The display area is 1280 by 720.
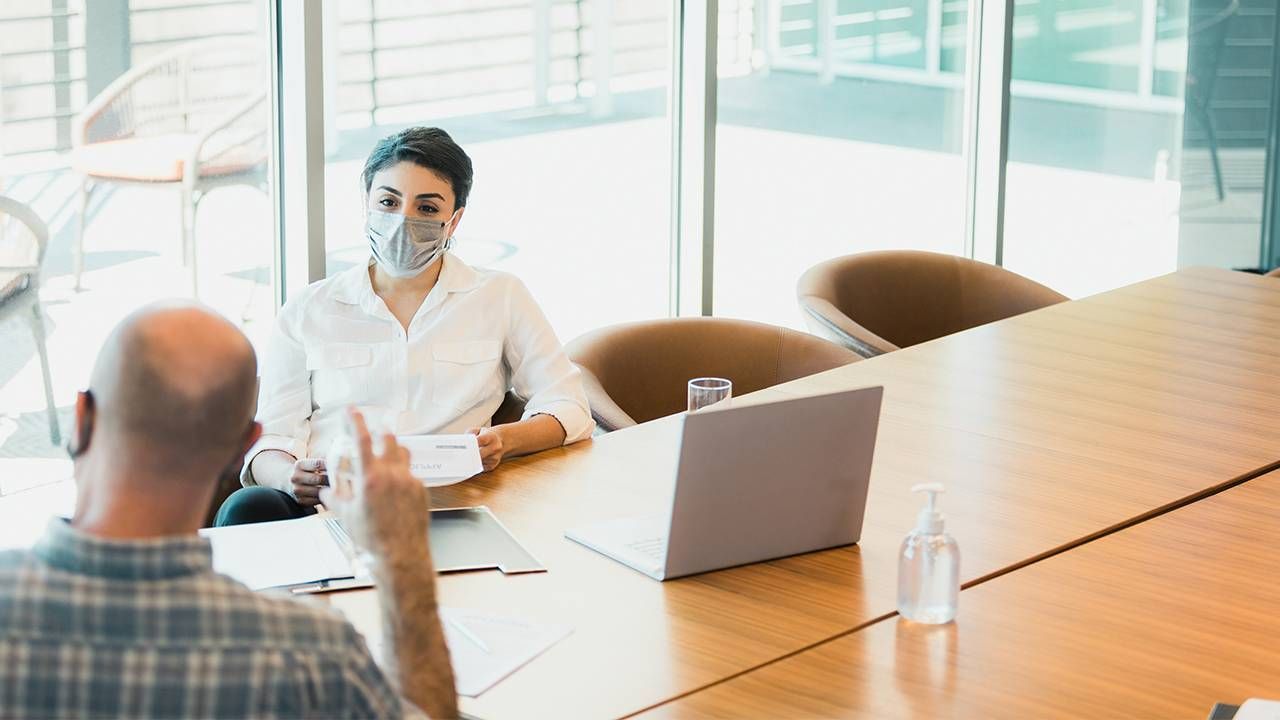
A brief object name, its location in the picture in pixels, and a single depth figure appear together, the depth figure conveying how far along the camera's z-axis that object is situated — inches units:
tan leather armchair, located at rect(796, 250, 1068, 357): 165.9
